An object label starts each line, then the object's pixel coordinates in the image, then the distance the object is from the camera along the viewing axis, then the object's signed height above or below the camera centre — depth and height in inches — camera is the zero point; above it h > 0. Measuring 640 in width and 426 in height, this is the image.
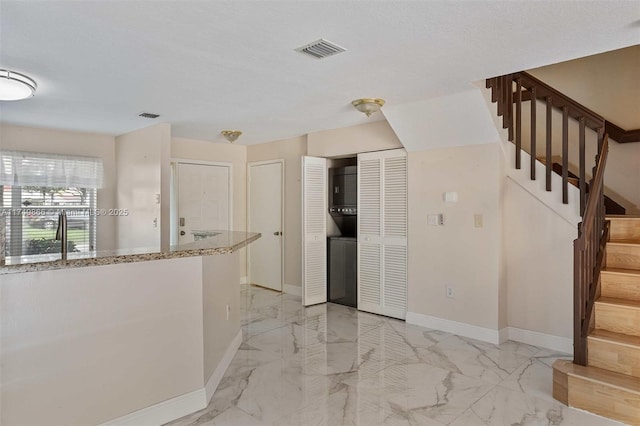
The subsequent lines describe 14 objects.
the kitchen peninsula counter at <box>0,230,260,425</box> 74.5 -27.0
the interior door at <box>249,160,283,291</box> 236.4 -6.2
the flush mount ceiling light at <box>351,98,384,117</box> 142.1 +39.5
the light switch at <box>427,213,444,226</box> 162.2 -3.0
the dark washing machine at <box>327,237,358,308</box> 197.0 -30.4
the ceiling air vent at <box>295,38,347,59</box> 93.4 +40.7
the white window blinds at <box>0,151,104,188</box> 182.7 +21.1
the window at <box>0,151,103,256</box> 185.0 +7.3
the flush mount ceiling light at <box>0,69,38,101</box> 113.6 +38.3
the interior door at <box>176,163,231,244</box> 227.0 +8.2
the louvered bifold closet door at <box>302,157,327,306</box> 199.9 -9.6
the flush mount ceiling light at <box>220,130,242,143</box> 198.4 +40.0
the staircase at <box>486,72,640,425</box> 95.1 -21.8
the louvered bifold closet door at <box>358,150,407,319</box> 176.2 -9.7
